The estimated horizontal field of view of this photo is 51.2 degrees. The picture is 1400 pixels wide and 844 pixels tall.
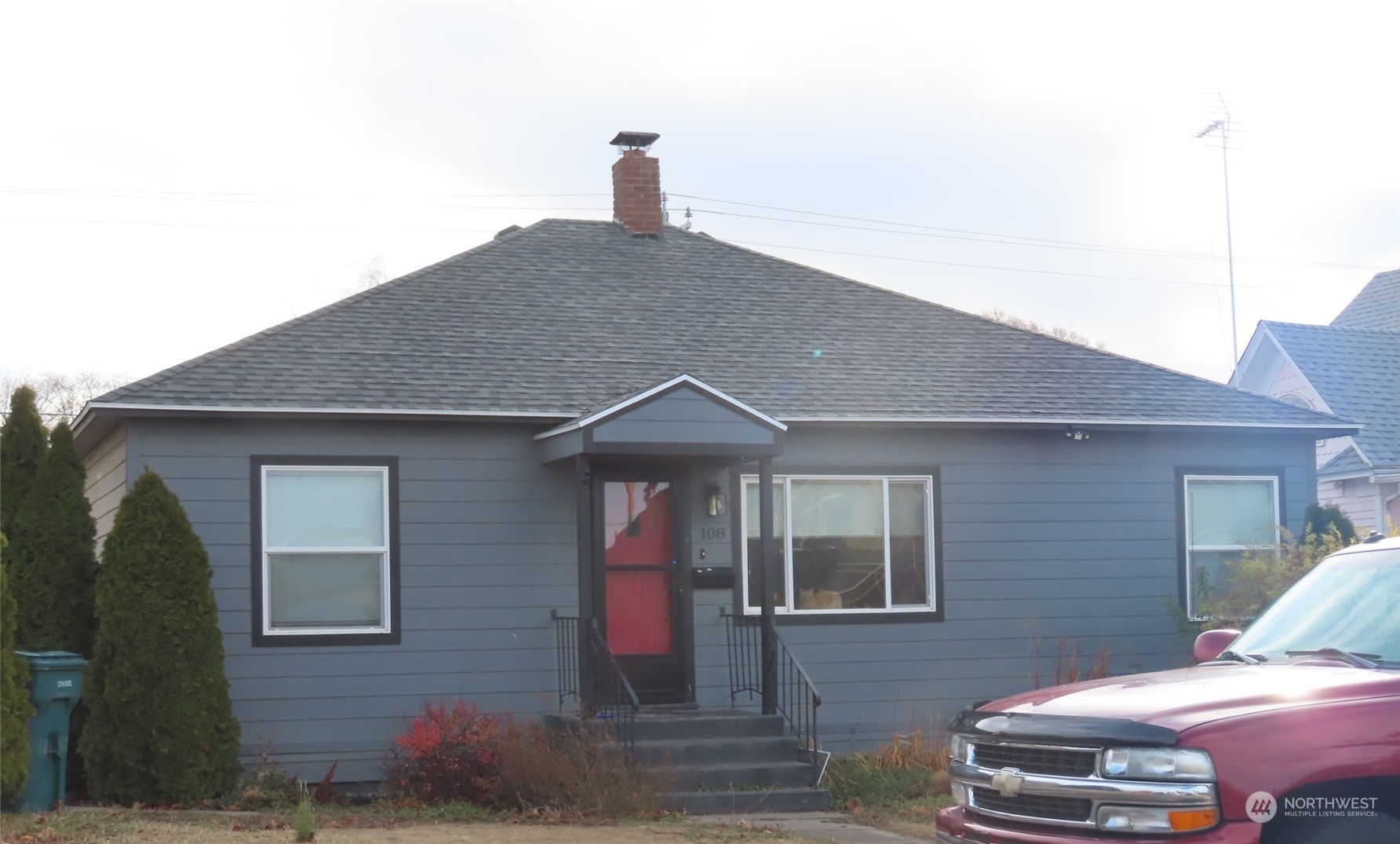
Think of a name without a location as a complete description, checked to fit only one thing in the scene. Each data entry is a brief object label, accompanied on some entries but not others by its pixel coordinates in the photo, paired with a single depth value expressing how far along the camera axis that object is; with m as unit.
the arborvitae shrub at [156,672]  10.66
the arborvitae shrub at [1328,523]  13.98
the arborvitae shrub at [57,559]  11.70
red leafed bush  10.96
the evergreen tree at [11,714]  9.87
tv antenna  26.42
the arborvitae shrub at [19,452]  12.44
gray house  11.94
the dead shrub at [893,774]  11.73
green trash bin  10.50
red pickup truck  4.99
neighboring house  19.88
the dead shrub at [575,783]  10.16
